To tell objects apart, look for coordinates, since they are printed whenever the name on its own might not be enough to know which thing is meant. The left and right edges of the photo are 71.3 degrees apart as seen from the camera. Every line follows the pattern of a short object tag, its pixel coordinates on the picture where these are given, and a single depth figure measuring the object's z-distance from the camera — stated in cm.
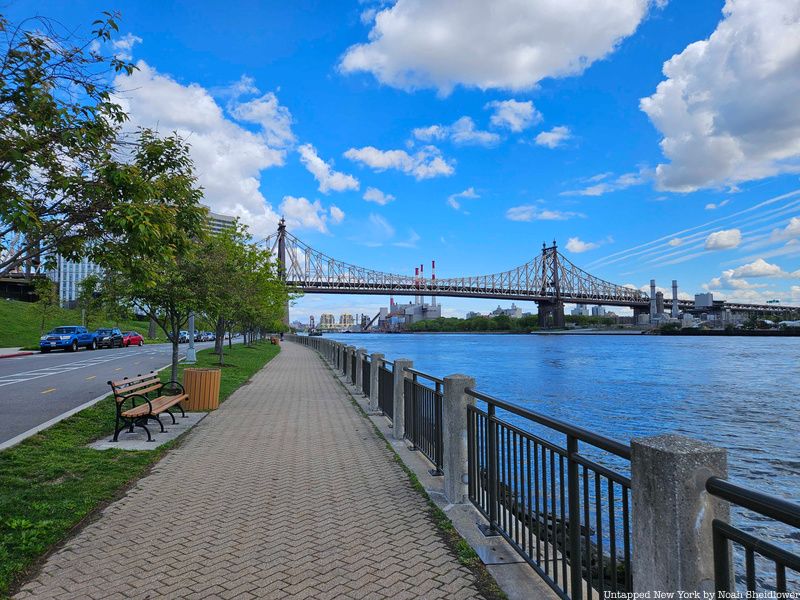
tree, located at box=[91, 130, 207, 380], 466
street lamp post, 2217
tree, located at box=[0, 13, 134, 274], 461
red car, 4309
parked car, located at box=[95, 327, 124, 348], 3816
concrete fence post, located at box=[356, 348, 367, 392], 1427
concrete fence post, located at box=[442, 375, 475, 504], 516
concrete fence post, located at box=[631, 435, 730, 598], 211
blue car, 3198
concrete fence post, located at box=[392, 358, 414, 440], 842
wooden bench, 795
